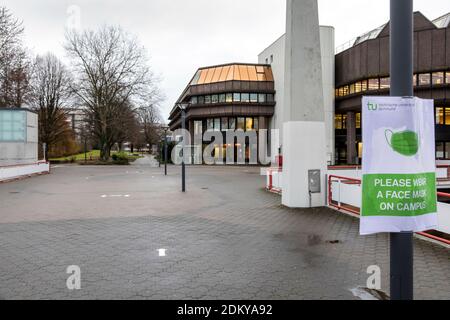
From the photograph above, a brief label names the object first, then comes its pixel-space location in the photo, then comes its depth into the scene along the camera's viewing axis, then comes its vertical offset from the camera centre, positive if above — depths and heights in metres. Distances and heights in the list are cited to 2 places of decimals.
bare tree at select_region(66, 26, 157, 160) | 44.50 +10.37
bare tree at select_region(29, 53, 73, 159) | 48.81 +8.68
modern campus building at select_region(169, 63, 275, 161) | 48.12 +7.91
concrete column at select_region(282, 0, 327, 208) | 11.62 +1.69
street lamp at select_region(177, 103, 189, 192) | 16.57 +1.19
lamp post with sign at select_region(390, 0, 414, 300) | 3.20 +0.72
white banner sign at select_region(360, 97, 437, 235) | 3.18 -0.05
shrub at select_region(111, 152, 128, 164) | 46.10 -0.05
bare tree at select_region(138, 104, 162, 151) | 81.00 +6.40
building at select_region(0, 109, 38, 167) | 26.47 +1.64
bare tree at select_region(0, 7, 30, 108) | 27.51 +8.12
